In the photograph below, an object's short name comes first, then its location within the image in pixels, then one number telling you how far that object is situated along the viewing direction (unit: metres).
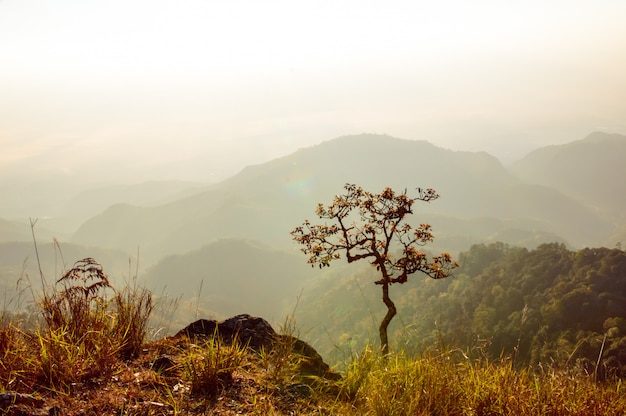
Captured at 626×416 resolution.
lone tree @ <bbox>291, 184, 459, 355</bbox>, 7.43
